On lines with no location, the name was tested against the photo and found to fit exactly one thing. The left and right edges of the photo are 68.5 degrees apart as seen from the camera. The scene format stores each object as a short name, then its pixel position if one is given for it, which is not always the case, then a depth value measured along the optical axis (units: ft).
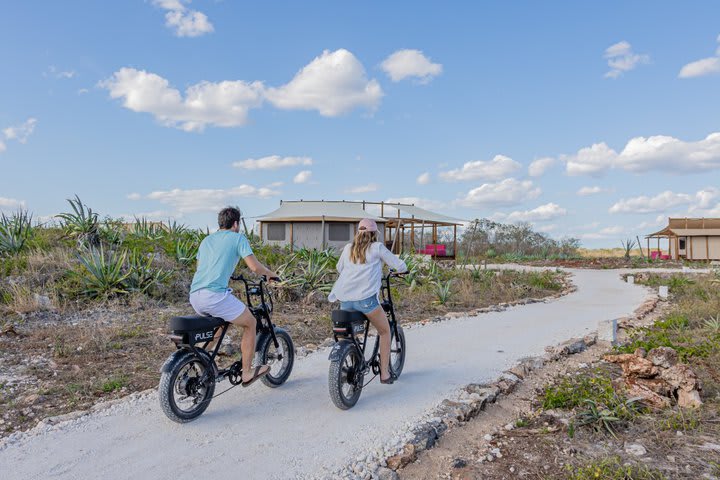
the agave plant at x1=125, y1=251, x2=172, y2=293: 33.91
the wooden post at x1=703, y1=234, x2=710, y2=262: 118.83
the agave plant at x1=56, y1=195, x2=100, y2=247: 42.13
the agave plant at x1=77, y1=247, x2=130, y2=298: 32.58
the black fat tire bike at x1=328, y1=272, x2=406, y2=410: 14.08
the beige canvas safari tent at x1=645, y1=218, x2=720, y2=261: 119.55
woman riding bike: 14.88
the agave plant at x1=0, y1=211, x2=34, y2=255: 40.09
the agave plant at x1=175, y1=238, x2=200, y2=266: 40.65
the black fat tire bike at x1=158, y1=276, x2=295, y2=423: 13.08
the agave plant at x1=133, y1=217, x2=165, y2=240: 48.49
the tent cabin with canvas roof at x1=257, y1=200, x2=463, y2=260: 90.17
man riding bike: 13.93
